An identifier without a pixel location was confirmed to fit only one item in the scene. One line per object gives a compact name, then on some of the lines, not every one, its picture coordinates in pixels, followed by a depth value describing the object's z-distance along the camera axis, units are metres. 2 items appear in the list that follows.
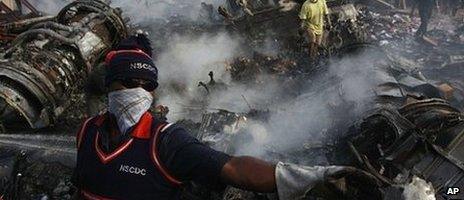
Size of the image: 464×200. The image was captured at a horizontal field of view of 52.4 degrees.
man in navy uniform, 2.02
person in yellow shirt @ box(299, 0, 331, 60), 9.74
